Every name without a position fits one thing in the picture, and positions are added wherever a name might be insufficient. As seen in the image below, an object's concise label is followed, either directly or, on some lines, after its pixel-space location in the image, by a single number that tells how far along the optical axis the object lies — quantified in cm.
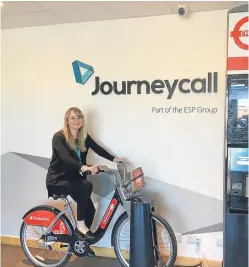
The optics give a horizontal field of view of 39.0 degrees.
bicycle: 332
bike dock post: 310
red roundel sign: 274
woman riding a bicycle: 335
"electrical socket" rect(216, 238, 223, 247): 354
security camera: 333
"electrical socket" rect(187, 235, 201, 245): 361
